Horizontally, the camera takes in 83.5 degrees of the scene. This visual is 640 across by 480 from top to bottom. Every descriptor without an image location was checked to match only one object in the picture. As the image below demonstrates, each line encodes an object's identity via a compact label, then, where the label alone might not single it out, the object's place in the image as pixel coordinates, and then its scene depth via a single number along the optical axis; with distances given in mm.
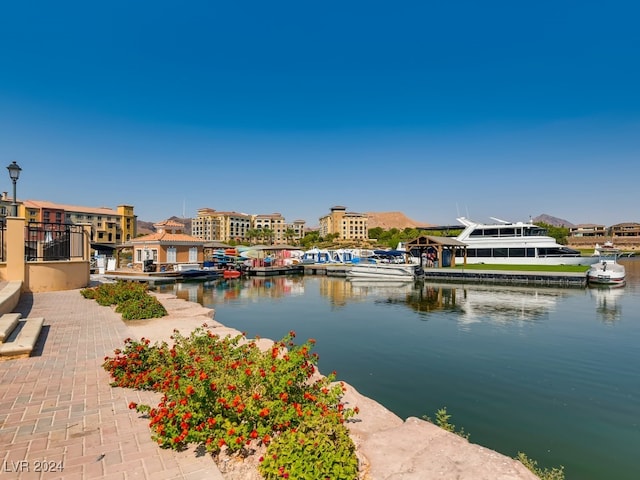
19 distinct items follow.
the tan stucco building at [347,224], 163500
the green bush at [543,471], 5348
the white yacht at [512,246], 43562
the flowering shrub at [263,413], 3607
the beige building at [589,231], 143812
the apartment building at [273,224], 173175
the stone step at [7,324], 7712
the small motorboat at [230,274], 42931
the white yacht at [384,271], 40500
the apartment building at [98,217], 93375
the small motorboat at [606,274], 33062
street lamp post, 15117
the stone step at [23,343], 7258
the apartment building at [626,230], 132500
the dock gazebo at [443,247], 45594
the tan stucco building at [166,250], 40750
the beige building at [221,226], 162750
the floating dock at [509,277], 34906
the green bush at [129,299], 12336
